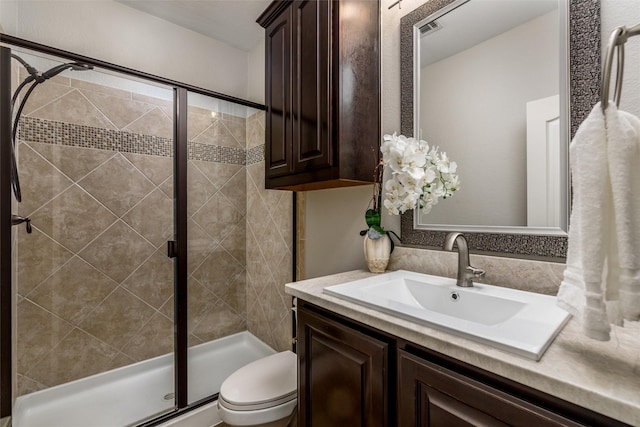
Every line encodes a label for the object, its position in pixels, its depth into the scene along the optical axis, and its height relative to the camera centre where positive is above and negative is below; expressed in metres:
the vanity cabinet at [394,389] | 0.47 -0.38
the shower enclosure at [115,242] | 1.61 -0.19
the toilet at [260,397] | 1.16 -0.79
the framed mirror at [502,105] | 0.85 +0.37
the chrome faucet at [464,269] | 0.90 -0.18
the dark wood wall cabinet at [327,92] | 1.13 +0.52
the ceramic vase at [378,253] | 1.17 -0.17
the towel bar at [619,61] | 0.43 +0.24
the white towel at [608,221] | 0.42 -0.02
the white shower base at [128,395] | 1.57 -1.12
